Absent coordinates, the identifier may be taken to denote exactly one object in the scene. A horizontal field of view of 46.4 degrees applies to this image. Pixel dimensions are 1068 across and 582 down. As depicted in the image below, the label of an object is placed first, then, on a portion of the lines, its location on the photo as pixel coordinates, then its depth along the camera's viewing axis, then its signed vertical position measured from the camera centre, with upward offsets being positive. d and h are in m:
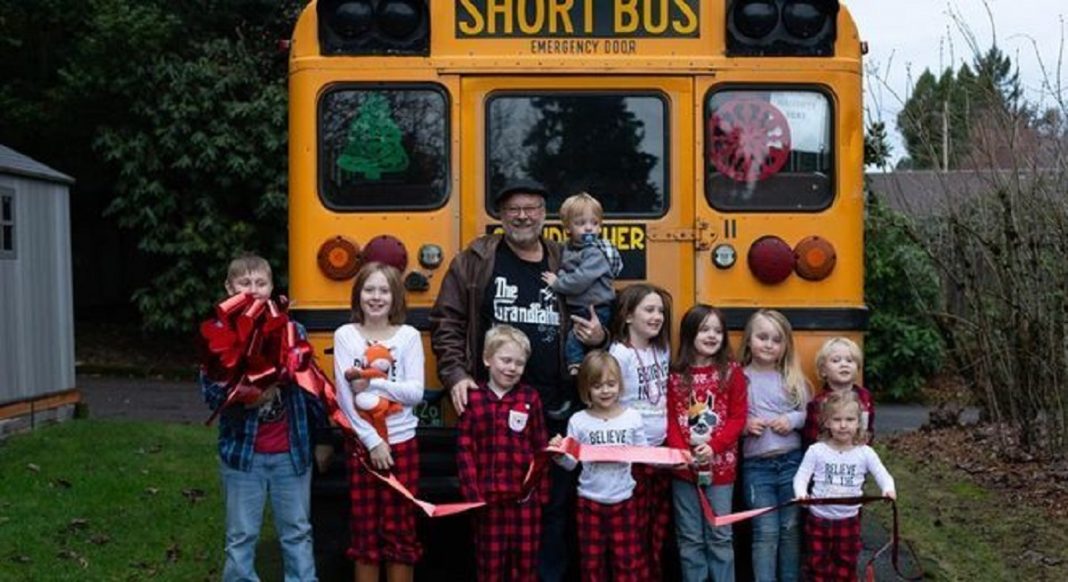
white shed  10.89 -0.24
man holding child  5.19 -0.16
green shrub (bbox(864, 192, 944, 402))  16.67 -0.91
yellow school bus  5.51 +0.60
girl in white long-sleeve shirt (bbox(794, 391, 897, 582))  5.09 -0.89
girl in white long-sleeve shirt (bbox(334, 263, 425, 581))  5.03 -0.64
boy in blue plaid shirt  5.07 -0.80
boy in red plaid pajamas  5.09 -0.78
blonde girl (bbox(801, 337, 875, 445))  5.18 -0.47
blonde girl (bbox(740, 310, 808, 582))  5.23 -0.72
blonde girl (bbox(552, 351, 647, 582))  5.07 -0.95
